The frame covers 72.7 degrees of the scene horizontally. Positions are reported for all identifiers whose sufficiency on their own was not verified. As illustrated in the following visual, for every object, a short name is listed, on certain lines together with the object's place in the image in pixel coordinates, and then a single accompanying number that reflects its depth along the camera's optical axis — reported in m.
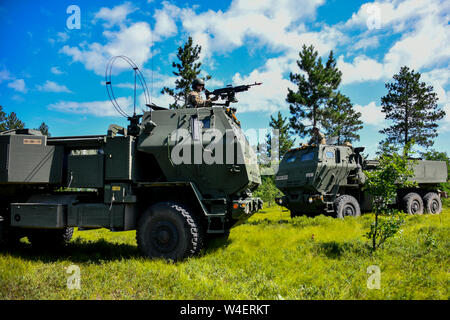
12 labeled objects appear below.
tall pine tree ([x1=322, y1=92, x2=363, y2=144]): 24.09
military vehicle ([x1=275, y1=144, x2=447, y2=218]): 9.85
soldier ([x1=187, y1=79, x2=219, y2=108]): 6.58
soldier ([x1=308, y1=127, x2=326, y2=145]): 11.33
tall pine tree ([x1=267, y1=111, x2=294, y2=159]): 27.10
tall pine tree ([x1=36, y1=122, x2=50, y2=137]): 63.92
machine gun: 7.30
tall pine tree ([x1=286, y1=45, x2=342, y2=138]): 23.97
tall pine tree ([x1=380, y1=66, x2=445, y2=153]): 26.73
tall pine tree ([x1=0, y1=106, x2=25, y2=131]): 43.00
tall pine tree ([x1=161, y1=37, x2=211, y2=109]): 20.73
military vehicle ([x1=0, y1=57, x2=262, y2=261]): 5.49
